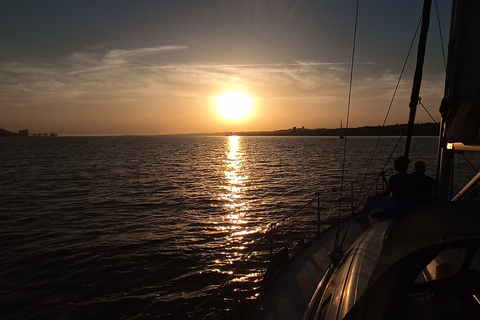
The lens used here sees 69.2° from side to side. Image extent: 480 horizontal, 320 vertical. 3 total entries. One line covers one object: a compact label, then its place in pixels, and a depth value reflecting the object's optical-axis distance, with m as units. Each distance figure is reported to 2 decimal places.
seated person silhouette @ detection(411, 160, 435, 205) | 7.18
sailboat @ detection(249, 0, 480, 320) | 2.53
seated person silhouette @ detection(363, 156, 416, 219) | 5.50
